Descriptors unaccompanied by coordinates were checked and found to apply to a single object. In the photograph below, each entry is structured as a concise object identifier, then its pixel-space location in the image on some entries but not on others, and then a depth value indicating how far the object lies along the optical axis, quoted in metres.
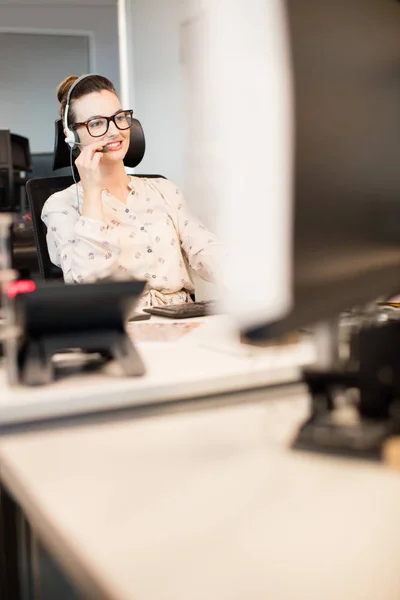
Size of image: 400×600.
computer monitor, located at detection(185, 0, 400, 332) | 0.48
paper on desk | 1.24
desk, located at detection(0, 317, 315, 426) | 0.84
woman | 1.81
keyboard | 1.47
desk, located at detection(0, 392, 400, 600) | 0.46
